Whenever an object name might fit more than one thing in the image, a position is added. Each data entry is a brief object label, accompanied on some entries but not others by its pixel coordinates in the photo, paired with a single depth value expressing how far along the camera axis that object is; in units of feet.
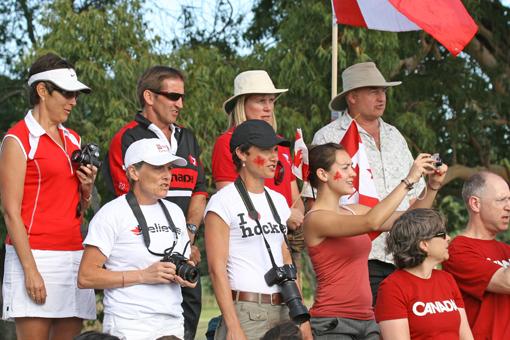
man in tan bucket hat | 28.50
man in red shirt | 22.17
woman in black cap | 20.49
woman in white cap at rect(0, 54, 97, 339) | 20.93
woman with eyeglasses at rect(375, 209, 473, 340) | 19.12
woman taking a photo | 21.42
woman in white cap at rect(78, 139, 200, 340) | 19.38
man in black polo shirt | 24.52
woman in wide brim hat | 25.73
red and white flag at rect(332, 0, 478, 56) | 27.81
